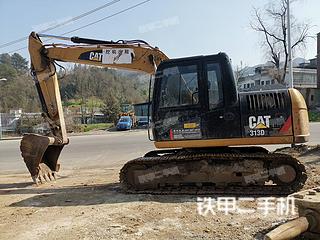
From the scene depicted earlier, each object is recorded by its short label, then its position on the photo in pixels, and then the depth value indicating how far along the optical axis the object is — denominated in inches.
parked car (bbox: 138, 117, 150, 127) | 1145.9
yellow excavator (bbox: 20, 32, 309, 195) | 190.6
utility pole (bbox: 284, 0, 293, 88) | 438.2
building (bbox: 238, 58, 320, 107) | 1734.9
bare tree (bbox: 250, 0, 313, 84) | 1380.5
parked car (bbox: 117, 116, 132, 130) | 1069.6
